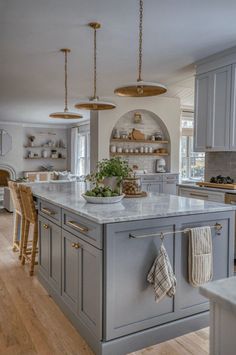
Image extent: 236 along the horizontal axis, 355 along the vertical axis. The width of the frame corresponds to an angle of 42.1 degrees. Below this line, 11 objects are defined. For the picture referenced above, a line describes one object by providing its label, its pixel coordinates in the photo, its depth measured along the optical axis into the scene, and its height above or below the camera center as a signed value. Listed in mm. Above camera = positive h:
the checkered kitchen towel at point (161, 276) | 2067 -775
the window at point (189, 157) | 7645 +133
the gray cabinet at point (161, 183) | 6328 -437
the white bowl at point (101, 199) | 2494 -307
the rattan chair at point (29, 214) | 3381 -608
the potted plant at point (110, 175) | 2742 -121
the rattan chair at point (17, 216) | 3912 -745
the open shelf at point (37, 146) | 10595 +498
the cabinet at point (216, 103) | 3844 +786
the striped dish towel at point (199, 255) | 2258 -686
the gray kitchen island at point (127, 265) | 1998 -740
